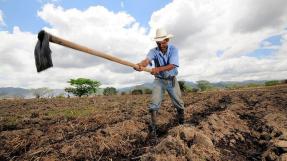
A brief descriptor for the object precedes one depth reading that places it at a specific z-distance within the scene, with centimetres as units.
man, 259
